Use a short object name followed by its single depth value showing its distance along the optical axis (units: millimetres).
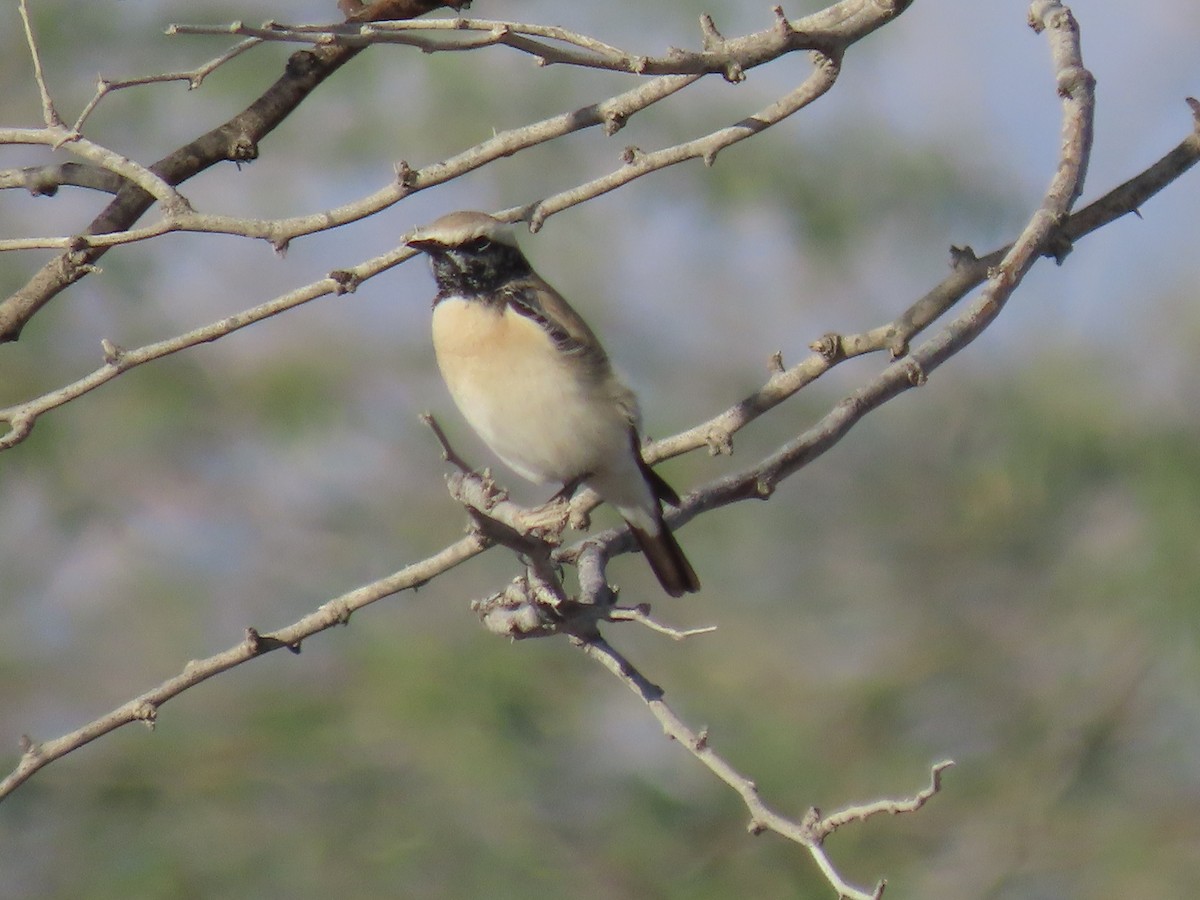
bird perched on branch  9453
